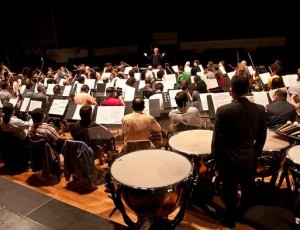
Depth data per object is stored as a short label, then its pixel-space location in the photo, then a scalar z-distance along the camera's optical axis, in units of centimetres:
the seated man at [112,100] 556
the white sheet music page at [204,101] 486
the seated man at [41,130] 423
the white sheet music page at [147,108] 509
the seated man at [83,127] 405
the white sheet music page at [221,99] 454
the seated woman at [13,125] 455
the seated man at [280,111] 388
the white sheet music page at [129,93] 625
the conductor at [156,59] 1105
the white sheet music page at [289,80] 669
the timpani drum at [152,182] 243
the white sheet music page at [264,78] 714
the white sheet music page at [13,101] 614
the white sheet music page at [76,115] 519
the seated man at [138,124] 401
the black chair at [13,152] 468
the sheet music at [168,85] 712
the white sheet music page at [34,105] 567
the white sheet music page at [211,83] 728
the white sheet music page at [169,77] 814
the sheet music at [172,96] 550
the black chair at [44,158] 425
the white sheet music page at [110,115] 475
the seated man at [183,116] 406
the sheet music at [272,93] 467
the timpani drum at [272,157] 315
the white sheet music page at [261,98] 473
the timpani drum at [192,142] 316
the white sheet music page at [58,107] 545
